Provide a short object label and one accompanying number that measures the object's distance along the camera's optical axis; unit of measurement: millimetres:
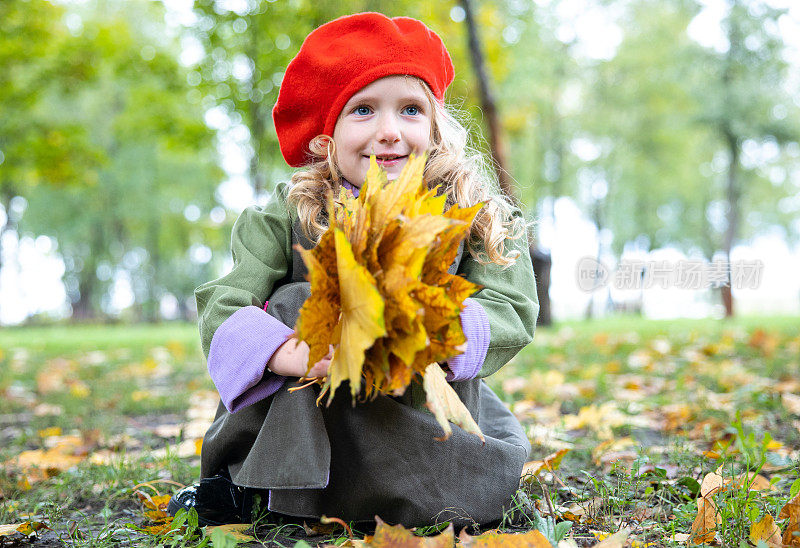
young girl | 1496
